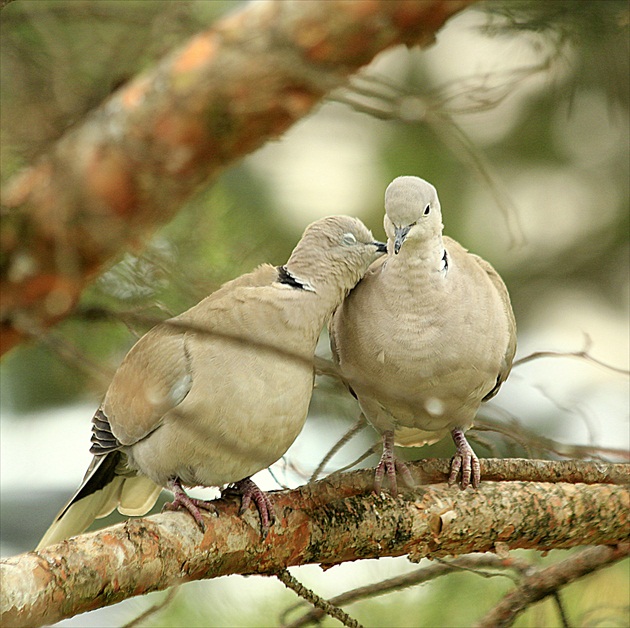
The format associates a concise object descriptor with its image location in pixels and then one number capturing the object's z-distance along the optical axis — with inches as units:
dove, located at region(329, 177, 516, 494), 282.8
